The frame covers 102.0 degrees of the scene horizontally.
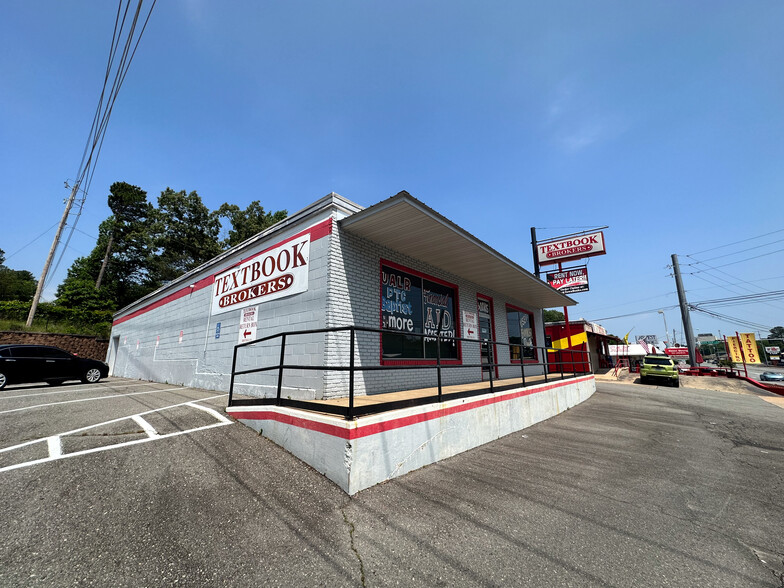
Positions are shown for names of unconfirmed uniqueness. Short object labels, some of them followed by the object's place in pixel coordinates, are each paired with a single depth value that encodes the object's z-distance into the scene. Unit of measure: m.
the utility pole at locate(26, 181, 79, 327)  21.03
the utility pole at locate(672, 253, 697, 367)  28.56
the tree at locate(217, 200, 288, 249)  32.03
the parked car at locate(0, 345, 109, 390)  9.75
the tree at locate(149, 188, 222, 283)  30.30
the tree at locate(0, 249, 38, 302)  39.88
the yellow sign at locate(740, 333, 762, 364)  24.70
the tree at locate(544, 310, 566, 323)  89.22
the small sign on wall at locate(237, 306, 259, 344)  8.14
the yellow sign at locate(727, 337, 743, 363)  25.27
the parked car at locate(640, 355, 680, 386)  19.31
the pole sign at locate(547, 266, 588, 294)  17.42
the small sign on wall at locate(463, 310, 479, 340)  10.40
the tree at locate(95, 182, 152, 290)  34.91
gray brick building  6.44
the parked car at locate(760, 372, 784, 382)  23.99
